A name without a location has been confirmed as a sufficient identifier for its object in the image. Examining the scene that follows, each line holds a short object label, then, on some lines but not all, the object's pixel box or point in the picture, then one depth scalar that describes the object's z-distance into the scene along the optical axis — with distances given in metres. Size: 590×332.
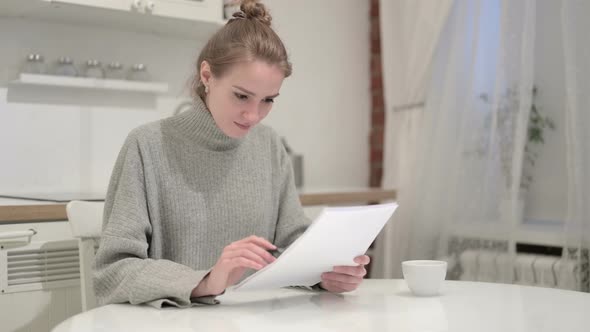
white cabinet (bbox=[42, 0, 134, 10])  2.33
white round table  1.04
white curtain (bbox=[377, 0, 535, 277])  2.65
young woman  1.30
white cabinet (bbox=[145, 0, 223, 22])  2.49
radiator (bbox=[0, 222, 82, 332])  1.99
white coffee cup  1.26
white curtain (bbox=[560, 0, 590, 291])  2.41
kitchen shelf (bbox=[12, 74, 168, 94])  2.46
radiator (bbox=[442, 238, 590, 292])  2.43
